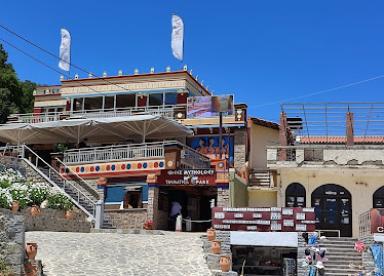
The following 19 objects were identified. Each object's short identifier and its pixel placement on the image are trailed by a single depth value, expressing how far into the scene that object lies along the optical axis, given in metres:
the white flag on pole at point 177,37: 34.38
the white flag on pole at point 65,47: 37.91
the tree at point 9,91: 38.41
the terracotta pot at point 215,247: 17.94
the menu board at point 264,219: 18.64
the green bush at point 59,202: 22.79
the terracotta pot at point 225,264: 16.52
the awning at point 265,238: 18.47
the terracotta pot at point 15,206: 20.11
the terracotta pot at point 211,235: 18.72
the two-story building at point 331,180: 24.78
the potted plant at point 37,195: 22.36
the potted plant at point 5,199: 20.00
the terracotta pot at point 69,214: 22.48
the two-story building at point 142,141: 25.45
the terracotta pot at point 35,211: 20.88
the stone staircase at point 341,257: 17.92
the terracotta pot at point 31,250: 13.84
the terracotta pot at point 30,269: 13.58
